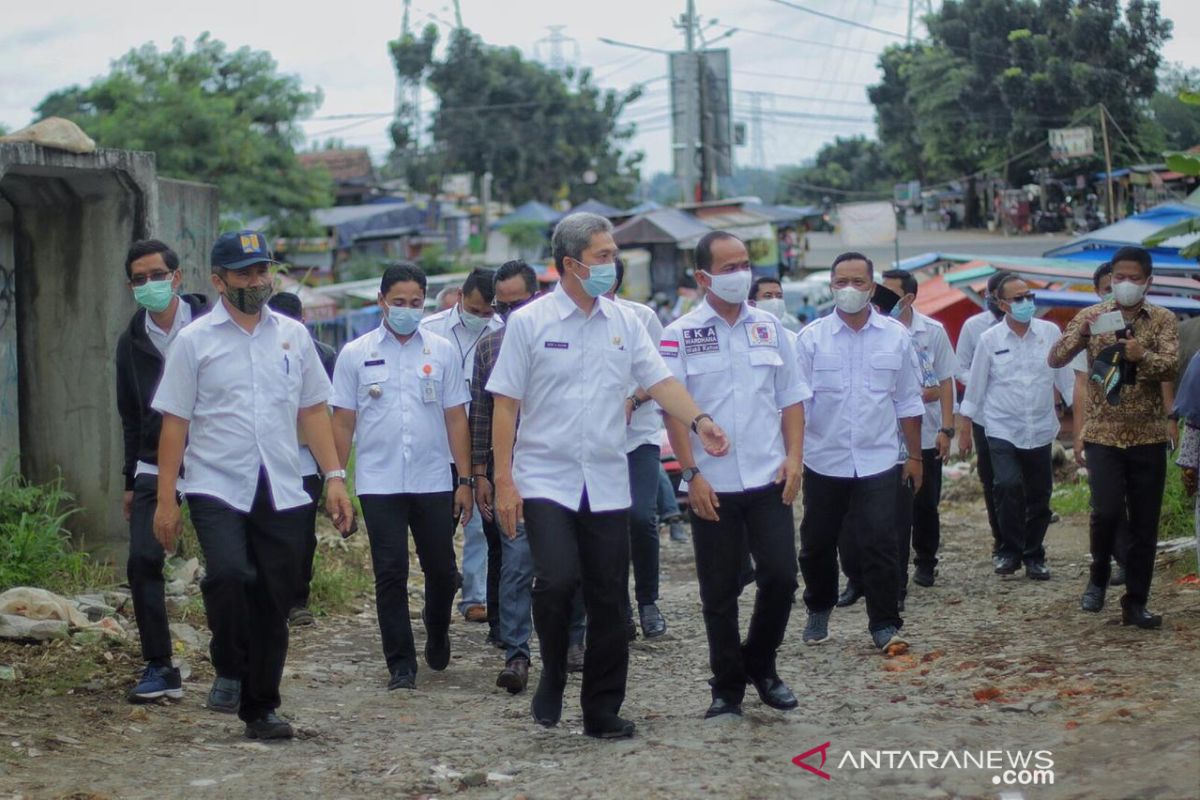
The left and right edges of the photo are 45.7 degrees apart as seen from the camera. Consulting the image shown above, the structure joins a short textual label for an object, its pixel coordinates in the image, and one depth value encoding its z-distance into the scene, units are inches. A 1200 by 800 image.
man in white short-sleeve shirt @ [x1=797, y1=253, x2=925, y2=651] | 263.9
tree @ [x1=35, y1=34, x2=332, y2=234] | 1412.4
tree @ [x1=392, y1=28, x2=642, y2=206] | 2143.2
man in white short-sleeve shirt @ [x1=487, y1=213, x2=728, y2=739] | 204.1
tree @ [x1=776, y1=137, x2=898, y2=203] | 2536.9
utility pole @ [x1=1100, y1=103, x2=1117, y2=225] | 885.8
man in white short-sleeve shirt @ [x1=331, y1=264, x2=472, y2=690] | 259.4
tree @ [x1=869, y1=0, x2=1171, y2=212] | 853.2
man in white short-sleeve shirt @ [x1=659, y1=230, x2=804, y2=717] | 215.9
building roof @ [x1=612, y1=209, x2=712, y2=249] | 1422.2
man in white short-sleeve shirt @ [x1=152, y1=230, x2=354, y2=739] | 206.7
